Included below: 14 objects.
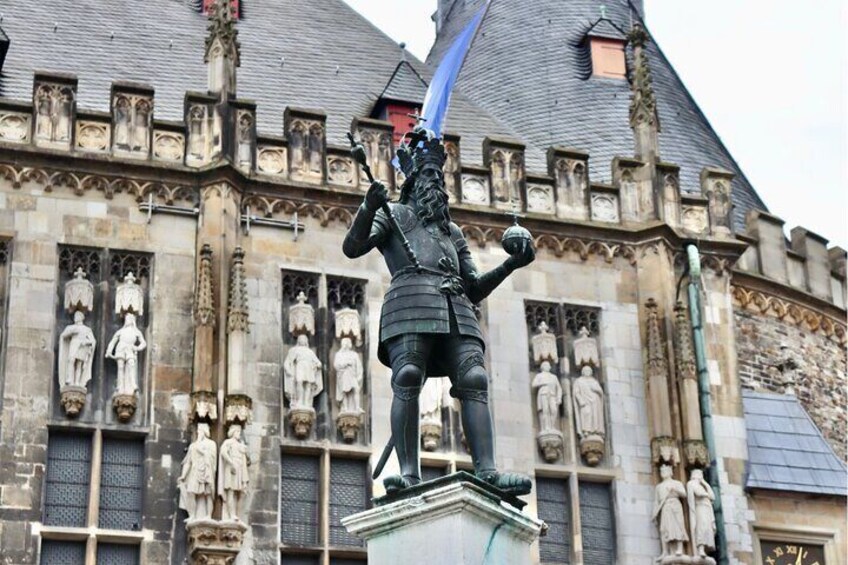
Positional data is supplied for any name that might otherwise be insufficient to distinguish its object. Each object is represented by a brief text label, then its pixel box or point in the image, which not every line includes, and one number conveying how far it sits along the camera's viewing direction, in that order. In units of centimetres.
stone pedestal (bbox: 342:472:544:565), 1002
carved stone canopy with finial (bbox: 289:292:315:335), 2042
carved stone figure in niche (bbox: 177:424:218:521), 1895
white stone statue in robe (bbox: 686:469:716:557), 2041
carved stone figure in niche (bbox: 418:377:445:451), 2033
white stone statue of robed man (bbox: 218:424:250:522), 1903
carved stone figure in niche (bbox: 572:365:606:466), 2103
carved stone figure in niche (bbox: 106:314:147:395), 1955
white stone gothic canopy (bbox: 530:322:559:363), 2139
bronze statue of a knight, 1057
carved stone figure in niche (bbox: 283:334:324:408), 2006
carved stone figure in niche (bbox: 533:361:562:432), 2100
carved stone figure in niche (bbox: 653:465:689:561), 2050
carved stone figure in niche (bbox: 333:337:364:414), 2020
